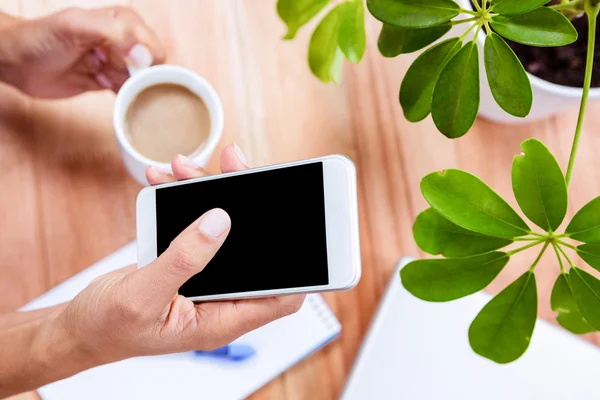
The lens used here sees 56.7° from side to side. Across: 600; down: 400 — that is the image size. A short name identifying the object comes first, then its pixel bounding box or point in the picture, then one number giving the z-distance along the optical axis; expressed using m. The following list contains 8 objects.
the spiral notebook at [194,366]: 0.67
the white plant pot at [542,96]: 0.56
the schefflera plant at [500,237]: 0.43
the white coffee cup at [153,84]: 0.62
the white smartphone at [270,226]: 0.52
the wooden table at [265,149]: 0.71
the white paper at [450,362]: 0.66
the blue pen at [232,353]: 0.68
